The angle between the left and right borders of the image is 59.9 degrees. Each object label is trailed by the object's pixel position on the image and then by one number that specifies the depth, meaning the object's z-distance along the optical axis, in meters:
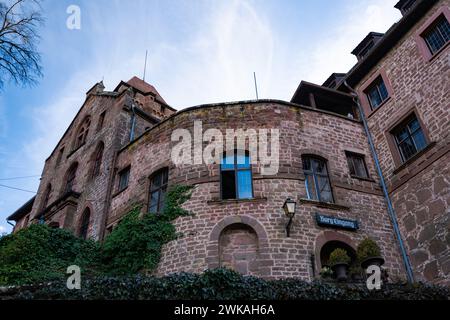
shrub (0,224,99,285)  12.26
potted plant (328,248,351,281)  10.39
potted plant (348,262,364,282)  11.05
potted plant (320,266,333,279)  10.82
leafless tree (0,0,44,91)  11.91
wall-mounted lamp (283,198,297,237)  11.41
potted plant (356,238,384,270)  10.41
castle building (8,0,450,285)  11.73
